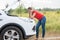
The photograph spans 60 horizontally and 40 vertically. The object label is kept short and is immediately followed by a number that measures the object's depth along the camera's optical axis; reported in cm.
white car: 420
